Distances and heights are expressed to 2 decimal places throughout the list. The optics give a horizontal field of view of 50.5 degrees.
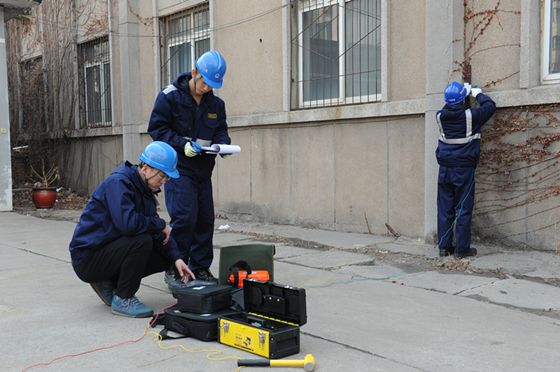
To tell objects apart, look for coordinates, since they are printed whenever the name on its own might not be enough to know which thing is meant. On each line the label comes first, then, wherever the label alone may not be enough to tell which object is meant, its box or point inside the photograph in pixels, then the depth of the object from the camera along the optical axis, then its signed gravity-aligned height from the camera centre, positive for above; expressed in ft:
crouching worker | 14.02 -2.09
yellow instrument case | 11.49 -3.69
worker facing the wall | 21.17 -0.71
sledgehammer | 11.12 -4.15
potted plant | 41.39 -3.68
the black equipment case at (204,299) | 12.85 -3.43
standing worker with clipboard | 16.44 -0.03
